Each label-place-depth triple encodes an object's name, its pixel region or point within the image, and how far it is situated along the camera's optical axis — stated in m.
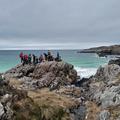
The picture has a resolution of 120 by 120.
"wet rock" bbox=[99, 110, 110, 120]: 8.98
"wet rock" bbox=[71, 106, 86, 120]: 9.96
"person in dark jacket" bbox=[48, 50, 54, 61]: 18.97
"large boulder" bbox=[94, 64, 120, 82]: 15.47
